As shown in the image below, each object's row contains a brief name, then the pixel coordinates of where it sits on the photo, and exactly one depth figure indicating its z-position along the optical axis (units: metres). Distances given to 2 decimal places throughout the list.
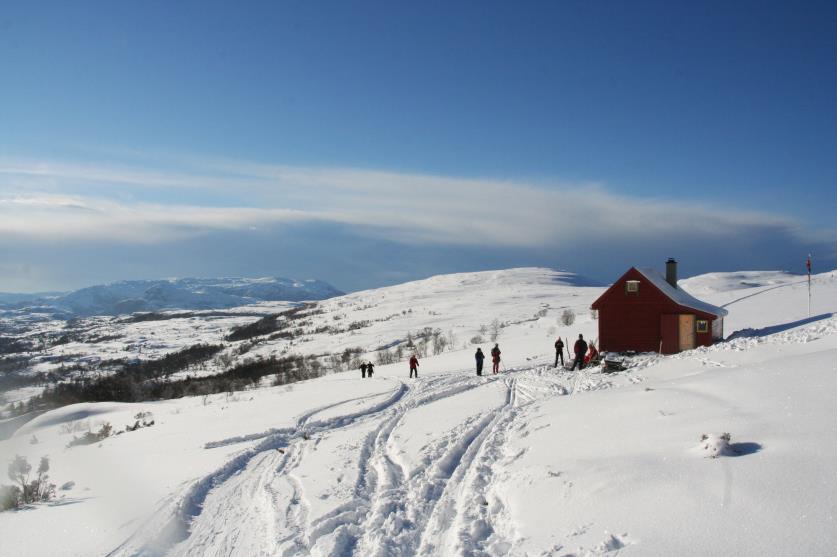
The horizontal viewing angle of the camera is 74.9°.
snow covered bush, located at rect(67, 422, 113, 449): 21.84
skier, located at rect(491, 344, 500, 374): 25.67
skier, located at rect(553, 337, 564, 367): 25.69
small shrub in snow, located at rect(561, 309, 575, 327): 57.03
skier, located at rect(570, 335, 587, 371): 24.72
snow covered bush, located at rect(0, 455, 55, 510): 10.13
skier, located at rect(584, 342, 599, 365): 26.09
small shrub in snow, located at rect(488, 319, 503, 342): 56.52
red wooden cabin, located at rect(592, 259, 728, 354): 27.64
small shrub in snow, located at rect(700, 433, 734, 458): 7.95
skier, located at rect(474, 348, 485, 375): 25.38
